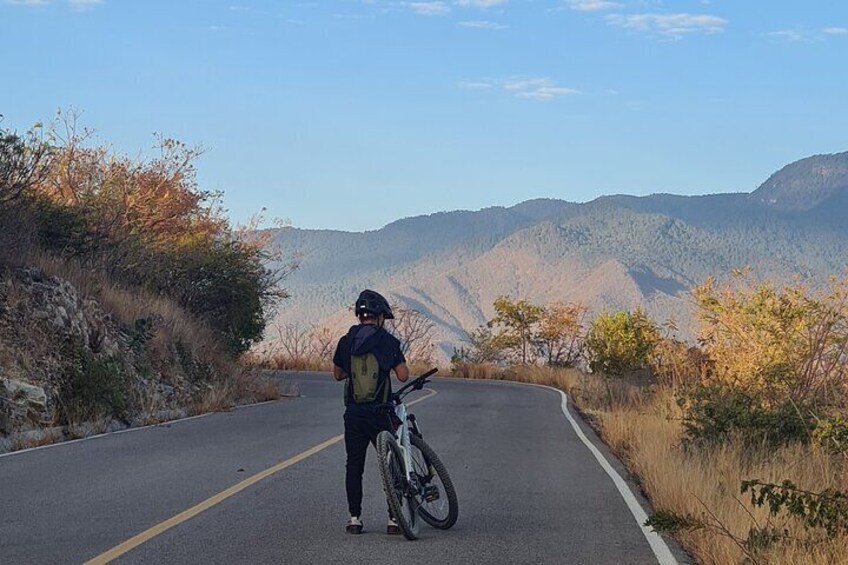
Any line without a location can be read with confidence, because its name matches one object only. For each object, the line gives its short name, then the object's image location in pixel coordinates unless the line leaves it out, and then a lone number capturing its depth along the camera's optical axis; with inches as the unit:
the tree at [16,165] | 879.1
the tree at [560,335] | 2065.7
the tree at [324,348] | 2177.4
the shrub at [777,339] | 768.9
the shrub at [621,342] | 1523.1
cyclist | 387.5
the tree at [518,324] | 2178.9
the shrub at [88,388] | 742.5
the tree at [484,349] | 2197.3
